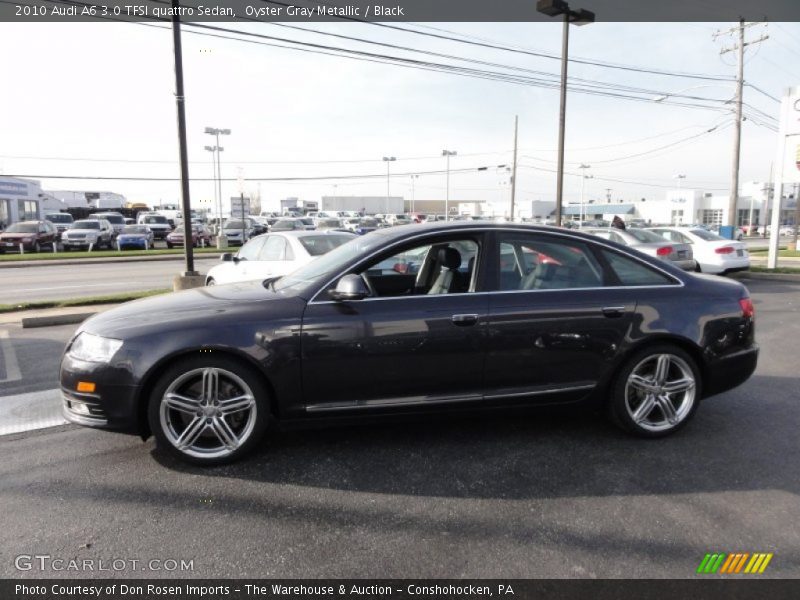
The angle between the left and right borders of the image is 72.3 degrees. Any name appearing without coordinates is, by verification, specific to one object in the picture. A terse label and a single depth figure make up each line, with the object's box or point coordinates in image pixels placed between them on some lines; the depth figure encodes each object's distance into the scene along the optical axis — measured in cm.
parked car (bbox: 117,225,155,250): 2925
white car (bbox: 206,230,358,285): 846
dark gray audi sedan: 342
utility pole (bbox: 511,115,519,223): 4366
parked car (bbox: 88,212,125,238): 3716
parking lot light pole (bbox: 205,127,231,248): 4389
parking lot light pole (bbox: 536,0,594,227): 1279
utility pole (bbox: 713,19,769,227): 2278
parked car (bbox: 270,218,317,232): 3042
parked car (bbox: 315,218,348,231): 3484
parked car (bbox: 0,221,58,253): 2648
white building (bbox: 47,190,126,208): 6752
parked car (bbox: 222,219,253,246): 3291
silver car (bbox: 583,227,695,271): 1295
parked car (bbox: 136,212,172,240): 3862
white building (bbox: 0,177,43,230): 4338
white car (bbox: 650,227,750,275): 1437
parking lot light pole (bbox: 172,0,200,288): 1059
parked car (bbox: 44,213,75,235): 3709
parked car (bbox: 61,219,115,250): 2778
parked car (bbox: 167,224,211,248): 3038
